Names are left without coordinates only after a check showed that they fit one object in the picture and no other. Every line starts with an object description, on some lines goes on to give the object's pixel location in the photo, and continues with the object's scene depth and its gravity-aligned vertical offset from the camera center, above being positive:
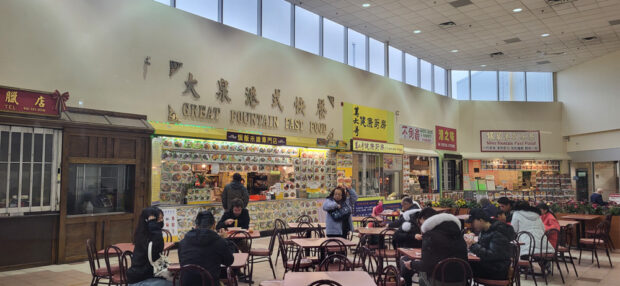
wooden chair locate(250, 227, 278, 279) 6.22 -1.17
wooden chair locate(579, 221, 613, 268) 7.78 -1.26
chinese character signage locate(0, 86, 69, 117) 6.78 +1.17
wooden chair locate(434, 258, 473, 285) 4.17 -0.96
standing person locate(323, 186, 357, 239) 7.07 -0.69
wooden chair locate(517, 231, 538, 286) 6.01 -1.16
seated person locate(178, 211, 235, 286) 4.05 -0.77
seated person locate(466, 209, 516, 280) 4.73 -0.84
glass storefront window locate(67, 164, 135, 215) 7.74 -0.31
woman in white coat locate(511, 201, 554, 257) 6.68 -0.83
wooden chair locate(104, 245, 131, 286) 4.82 -1.14
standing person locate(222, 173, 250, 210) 8.32 -0.40
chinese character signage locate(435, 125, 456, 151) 17.84 +1.48
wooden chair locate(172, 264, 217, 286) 3.92 -0.93
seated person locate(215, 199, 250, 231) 6.93 -0.75
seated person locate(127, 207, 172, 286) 4.41 -0.82
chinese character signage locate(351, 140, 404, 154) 13.27 +0.85
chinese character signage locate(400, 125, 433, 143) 16.03 +1.52
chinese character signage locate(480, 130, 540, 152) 19.16 +1.43
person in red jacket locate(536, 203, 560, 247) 7.47 -0.80
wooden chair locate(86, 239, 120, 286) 4.99 -1.19
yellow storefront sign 13.52 +1.66
